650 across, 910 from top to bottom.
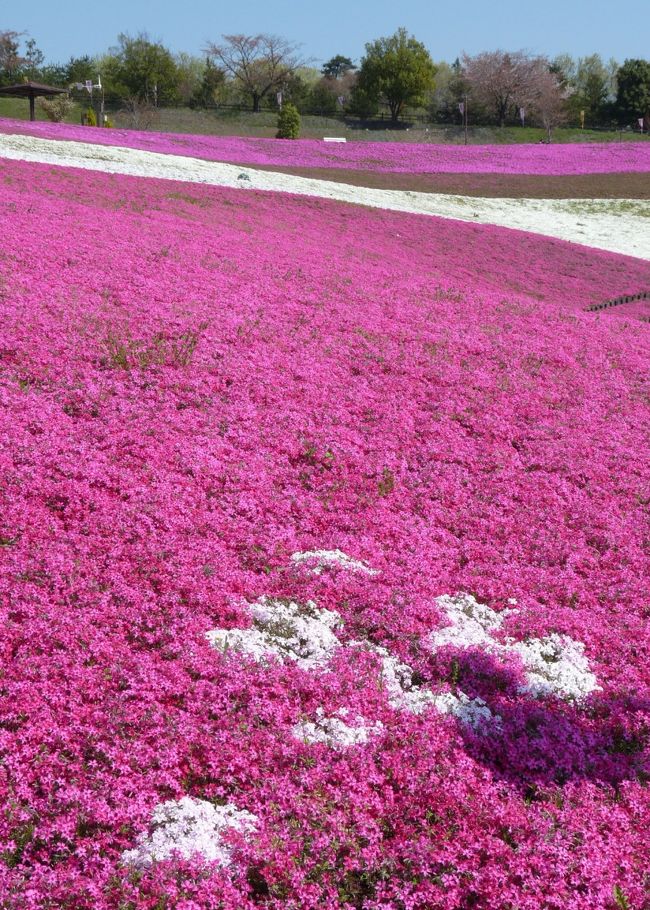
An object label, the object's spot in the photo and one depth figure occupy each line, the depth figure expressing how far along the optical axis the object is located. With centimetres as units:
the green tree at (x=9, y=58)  9419
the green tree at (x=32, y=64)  9631
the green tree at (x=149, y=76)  8425
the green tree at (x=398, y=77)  9000
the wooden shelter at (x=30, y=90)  4534
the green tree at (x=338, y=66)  12950
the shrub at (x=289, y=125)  6259
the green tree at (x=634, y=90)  9069
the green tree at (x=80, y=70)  9230
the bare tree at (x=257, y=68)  9706
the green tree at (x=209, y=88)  9331
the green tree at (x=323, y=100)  9606
